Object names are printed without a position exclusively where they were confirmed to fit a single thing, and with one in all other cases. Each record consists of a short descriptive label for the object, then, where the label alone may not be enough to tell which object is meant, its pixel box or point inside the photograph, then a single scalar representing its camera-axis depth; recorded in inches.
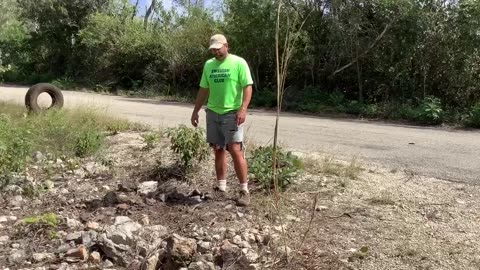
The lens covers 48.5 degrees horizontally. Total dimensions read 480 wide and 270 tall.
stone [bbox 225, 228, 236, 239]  173.0
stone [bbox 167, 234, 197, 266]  157.9
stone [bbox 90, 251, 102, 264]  162.6
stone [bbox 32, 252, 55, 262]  163.8
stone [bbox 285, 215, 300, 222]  189.8
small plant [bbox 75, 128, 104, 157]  286.4
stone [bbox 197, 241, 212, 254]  165.2
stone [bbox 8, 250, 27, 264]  163.0
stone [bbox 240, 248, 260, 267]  157.7
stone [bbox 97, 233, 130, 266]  163.0
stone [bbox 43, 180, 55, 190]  233.1
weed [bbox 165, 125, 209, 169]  241.9
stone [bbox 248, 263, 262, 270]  155.9
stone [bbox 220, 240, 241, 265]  159.3
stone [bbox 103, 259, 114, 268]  161.5
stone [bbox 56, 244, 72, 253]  167.6
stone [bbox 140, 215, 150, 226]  186.1
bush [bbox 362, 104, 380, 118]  593.9
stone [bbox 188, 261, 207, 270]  156.1
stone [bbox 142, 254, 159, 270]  156.8
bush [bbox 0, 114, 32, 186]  231.0
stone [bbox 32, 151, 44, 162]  271.6
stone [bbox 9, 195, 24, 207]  211.9
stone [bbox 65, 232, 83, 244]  172.2
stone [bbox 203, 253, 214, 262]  161.0
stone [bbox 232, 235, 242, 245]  167.7
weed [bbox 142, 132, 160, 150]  291.0
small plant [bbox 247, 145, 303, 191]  219.5
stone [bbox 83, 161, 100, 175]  257.8
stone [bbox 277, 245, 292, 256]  161.5
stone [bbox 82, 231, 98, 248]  169.2
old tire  388.1
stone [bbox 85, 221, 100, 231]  181.3
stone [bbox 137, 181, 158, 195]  218.9
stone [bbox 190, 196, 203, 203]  204.9
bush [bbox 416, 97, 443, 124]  546.3
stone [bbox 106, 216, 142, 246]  167.3
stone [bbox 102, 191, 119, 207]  205.2
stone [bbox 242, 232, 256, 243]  169.6
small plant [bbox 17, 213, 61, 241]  178.5
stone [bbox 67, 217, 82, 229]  183.8
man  203.8
